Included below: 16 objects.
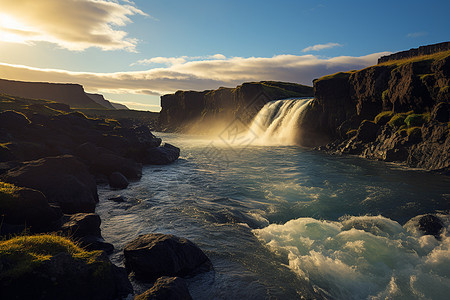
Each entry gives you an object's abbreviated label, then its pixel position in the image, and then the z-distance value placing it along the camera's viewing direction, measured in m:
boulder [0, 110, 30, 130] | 28.20
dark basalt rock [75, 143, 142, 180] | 26.06
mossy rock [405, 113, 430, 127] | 35.01
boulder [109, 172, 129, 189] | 22.89
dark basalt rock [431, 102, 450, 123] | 31.14
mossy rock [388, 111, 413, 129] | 37.41
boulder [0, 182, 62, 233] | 10.28
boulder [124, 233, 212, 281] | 9.07
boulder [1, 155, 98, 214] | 14.71
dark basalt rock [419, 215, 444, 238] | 13.59
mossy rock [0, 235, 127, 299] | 6.45
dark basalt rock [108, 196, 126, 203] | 18.66
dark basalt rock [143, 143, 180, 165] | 36.09
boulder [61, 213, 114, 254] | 10.64
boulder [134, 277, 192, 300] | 7.04
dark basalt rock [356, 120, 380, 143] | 40.94
